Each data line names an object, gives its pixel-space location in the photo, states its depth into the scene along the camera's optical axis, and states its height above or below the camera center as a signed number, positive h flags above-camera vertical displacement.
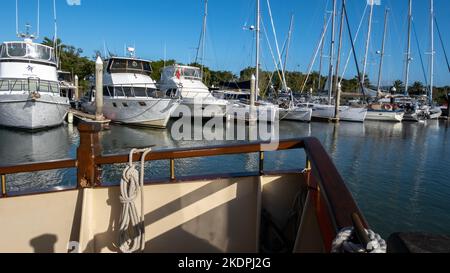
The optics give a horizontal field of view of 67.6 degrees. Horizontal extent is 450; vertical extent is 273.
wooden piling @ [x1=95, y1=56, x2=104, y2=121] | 21.48 +0.56
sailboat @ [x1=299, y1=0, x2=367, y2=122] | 33.34 -0.59
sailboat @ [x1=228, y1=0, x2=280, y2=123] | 27.73 -0.55
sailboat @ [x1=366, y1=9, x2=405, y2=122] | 35.47 -0.74
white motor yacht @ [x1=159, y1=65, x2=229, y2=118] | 27.66 +0.72
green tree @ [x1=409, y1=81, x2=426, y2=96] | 62.85 +3.40
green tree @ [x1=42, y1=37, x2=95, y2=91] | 51.25 +4.97
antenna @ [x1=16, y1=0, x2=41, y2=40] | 23.14 +4.18
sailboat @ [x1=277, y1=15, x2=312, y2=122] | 31.95 -0.83
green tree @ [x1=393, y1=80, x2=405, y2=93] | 68.56 +4.23
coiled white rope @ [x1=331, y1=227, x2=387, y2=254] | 1.35 -0.59
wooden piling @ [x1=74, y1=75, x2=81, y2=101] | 34.56 +0.90
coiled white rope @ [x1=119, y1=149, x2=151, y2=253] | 3.02 -1.04
